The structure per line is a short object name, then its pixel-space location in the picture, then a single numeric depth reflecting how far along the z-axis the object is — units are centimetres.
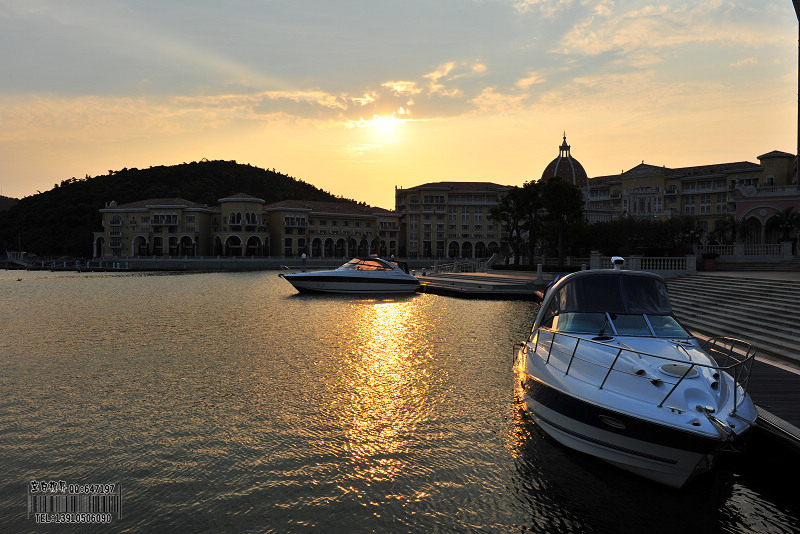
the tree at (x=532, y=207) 5576
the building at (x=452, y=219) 12144
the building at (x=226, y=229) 11262
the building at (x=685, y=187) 7631
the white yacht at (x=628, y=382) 659
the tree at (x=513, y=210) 5694
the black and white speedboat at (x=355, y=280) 3991
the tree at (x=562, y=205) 4931
